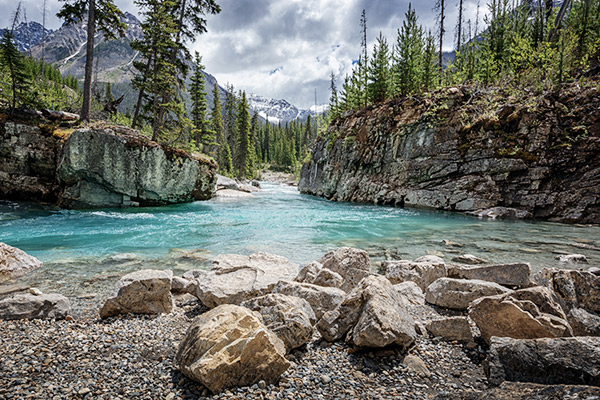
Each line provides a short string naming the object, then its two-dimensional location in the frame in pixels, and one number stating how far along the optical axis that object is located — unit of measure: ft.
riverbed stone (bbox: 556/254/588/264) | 23.27
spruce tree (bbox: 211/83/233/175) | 161.48
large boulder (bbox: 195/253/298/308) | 13.71
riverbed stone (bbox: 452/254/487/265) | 23.97
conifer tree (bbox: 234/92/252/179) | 158.27
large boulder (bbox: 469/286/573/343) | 9.21
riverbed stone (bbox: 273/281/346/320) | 12.38
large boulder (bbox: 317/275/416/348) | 9.32
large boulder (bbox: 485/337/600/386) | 6.39
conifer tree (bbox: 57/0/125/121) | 52.47
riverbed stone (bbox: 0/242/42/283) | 18.66
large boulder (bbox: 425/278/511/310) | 12.92
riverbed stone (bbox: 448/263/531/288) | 15.01
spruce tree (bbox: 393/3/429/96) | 88.38
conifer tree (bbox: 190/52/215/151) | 111.14
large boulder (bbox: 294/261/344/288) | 15.40
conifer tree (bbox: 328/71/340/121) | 123.19
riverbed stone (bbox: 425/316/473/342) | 10.40
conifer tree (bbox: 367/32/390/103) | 96.13
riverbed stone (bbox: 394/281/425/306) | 14.37
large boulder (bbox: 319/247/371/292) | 16.22
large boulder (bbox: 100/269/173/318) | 12.89
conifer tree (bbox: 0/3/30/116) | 48.42
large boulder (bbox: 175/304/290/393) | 7.81
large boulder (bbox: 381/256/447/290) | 17.15
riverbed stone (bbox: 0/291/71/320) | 11.85
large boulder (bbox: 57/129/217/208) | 46.85
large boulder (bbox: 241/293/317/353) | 9.91
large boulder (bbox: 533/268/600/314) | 11.88
